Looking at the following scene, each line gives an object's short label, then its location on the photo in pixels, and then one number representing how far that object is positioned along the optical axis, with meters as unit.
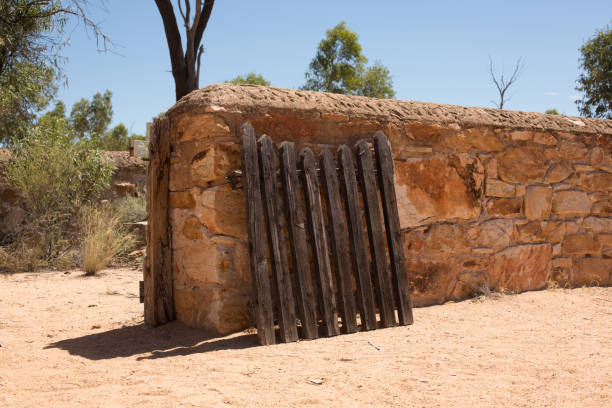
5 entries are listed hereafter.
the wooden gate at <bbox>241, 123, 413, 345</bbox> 2.81
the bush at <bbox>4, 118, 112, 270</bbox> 6.45
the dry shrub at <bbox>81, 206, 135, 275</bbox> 5.82
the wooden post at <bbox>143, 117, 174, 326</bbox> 3.15
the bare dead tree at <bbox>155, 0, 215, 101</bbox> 10.06
